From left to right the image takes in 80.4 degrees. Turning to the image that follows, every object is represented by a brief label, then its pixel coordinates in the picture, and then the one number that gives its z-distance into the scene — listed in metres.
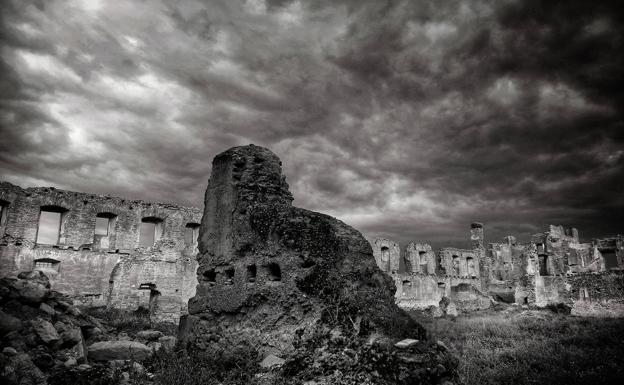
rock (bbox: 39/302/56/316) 7.52
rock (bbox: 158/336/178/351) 9.81
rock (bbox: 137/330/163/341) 11.41
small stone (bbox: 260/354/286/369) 5.57
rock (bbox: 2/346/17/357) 5.37
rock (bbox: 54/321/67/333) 7.13
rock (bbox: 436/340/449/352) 5.28
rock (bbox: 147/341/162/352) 9.86
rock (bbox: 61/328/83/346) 6.96
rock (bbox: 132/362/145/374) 6.07
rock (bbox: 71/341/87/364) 6.75
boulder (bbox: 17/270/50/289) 9.38
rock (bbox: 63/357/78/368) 6.09
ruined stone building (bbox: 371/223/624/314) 24.67
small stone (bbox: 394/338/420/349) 5.05
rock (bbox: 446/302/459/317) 24.79
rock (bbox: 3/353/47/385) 4.84
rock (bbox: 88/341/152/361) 7.53
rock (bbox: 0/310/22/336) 6.04
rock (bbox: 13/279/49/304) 7.46
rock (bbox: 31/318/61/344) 6.47
